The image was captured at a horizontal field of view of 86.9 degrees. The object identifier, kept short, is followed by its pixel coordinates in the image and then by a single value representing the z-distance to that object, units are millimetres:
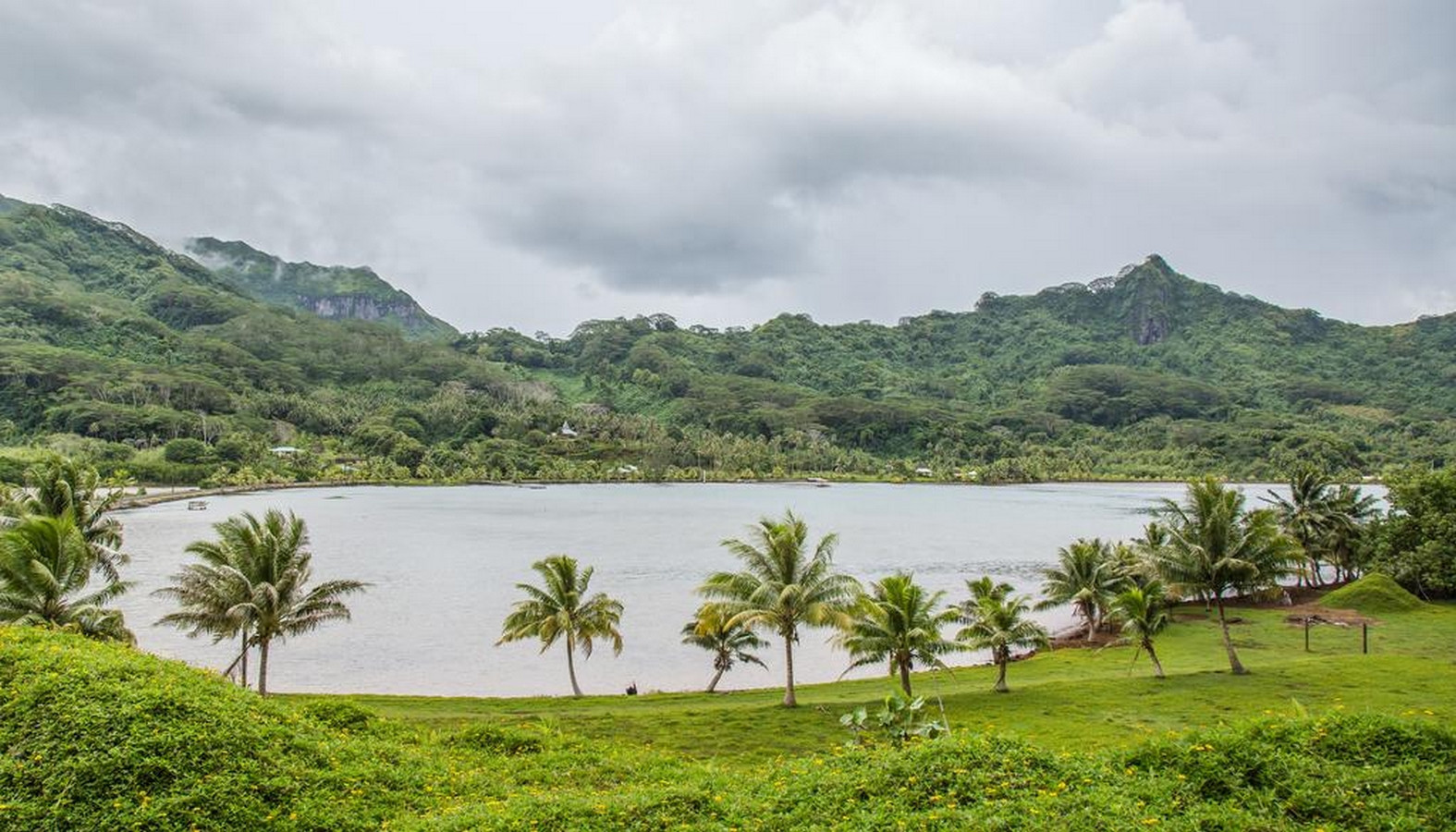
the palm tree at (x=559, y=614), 31125
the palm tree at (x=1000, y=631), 29078
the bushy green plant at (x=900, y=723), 15148
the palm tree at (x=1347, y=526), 51969
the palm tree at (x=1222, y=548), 28969
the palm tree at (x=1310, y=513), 52000
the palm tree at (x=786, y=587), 27266
